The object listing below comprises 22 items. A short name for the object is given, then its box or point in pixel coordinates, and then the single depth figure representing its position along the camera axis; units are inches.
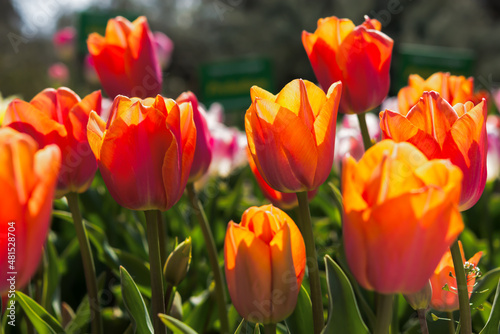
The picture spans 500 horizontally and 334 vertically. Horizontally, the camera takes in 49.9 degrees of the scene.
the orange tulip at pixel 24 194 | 12.7
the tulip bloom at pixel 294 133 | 19.8
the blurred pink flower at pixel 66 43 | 184.5
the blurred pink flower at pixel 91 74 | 144.5
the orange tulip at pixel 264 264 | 18.8
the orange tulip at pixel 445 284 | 22.0
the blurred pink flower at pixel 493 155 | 50.0
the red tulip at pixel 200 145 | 29.5
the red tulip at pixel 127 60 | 32.2
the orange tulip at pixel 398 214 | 14.1
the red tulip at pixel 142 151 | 20.0
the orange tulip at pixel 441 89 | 29.5
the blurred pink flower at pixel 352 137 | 48.7
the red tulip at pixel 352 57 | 27.3
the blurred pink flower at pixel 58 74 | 184.2
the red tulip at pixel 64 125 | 23.0
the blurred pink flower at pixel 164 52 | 110.8
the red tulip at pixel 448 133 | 18.6
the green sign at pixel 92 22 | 97.3
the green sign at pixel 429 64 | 82.0
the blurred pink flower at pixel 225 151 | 61.1
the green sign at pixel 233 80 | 98.1
